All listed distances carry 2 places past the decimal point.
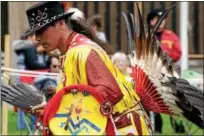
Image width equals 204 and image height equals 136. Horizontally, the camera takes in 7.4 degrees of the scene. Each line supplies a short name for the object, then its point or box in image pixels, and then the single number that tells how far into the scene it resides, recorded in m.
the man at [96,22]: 21.62
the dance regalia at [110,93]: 9.19
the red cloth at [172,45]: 19.76
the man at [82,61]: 9.44
